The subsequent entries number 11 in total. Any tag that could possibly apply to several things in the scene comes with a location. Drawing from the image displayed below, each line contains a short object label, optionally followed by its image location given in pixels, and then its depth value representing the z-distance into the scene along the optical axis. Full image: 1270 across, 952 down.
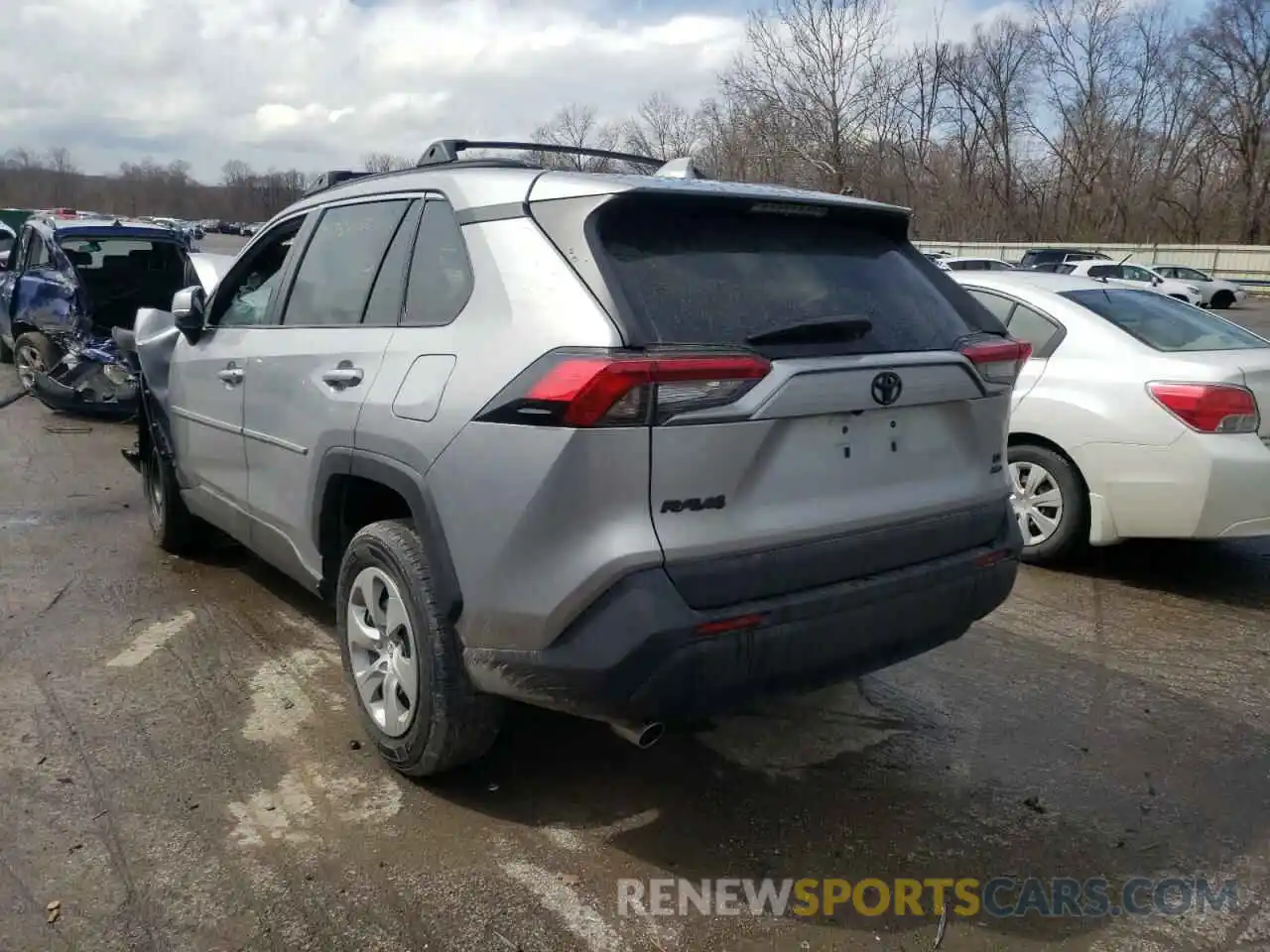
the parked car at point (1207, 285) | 33.38
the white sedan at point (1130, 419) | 4.84
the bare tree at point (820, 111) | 30.06
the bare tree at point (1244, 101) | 51.22
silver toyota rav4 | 2.50
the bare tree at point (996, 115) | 52.03
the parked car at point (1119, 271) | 27.66
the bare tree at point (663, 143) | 39.69
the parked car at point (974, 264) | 24.27
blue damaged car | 9.36
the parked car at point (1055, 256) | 33.66
